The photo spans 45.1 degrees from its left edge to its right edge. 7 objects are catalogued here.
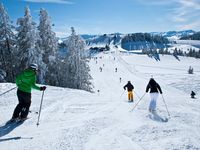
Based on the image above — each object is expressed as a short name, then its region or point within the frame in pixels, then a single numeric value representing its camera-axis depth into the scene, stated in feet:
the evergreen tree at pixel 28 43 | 114.11
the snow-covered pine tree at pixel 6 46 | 117.70
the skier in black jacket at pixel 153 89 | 38.11
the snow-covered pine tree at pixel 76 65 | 140.97
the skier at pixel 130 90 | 56.98
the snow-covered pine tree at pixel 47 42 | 130.31
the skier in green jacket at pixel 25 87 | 28.53
